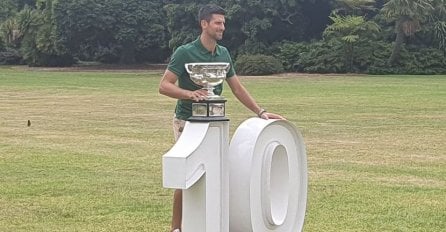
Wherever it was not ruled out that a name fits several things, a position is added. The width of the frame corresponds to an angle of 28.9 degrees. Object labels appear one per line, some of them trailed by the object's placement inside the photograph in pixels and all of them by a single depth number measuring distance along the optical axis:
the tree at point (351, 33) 55.84
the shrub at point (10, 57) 72.81
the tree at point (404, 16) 53.34
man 6.29
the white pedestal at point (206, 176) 5.39
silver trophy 5.59
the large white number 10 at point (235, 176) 5.37
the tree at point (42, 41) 67.31
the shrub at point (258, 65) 54.94
